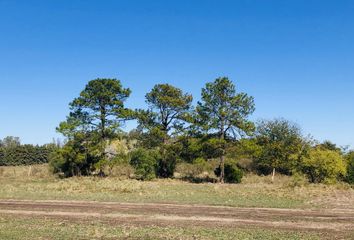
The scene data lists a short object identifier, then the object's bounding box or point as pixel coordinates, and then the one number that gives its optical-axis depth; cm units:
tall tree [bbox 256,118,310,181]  5199
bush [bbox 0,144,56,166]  7250
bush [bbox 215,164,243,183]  4516
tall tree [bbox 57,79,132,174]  4702
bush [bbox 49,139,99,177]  4728
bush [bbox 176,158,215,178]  5231
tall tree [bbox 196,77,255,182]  4434
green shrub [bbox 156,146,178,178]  4856
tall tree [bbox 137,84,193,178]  5025
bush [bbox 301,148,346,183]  4125
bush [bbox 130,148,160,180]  4550
